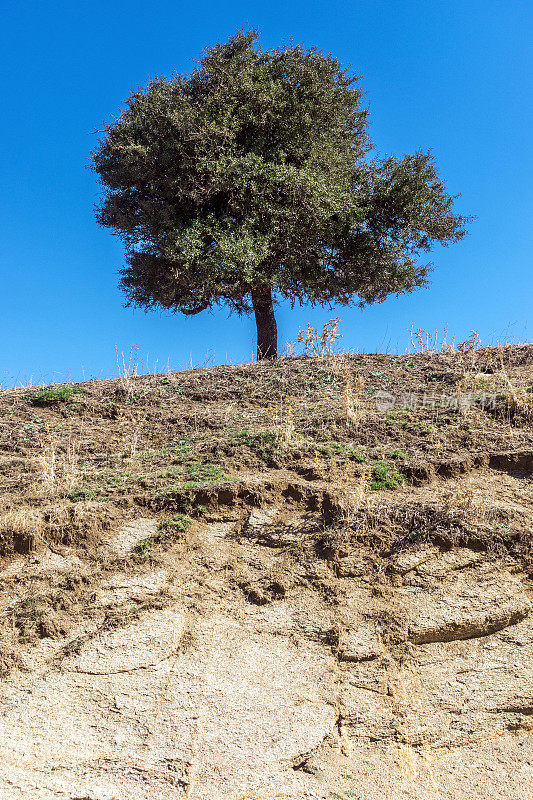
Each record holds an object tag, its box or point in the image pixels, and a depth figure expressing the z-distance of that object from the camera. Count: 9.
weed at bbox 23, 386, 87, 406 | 10.25
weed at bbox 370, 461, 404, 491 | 7.01
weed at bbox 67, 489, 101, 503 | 7.03
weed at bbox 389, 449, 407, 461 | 7.56
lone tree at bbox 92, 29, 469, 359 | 14.94
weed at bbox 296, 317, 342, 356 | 11.82
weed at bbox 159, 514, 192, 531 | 6.54
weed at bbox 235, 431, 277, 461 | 7.80
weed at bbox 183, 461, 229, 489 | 7.03
